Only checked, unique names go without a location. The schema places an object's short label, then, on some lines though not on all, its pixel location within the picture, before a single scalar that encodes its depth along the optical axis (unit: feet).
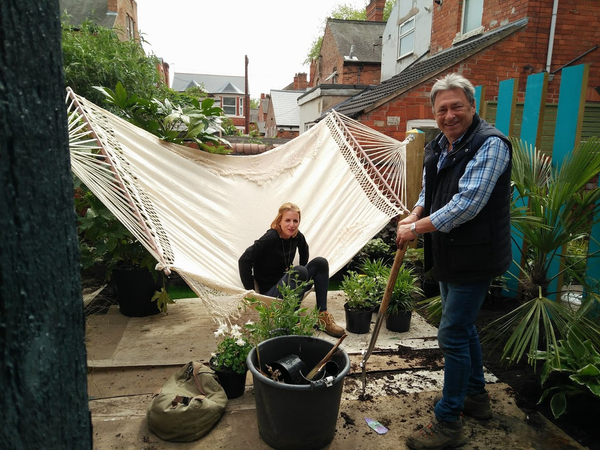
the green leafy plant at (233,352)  6.09
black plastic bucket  4.83
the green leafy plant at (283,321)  5.94
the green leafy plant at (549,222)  6.10
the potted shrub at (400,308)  8.58
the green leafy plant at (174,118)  9.14
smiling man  4.71
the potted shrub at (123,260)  8.45
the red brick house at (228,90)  82.84
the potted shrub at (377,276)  8.81
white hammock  7.02
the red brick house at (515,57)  16.21
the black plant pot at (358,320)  8.46
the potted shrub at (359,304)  8.50
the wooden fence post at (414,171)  12.40
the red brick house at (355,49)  44.75
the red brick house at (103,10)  41.81
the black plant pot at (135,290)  8.97
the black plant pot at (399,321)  8.58
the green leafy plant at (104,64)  15.03
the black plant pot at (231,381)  6.13
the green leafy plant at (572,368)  5.42
